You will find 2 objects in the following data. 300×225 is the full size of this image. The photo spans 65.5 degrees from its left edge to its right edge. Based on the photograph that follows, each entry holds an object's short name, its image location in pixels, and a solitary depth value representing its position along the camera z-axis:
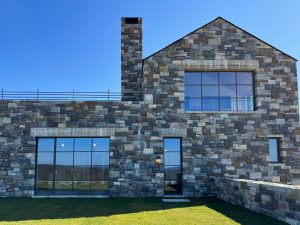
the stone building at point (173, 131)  11.49
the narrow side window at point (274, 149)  11.89
